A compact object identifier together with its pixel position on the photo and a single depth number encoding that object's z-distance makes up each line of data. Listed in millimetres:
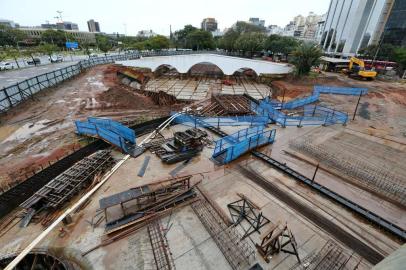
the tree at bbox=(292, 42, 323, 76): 30030
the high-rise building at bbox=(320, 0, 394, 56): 57141
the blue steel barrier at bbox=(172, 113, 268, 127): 14953
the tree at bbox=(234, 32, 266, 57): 42906
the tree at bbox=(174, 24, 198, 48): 75962
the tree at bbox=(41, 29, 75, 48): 75812
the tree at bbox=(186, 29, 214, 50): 61094
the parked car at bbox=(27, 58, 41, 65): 45031
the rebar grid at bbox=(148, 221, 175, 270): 5832
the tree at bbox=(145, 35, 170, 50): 61966
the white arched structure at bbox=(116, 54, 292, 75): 33406
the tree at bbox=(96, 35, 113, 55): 66000
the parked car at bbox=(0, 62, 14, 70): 38969
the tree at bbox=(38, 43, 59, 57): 48281
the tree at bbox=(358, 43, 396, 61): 46469
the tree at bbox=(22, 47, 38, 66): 50112
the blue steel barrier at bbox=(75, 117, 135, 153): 11624
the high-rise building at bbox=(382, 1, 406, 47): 54000
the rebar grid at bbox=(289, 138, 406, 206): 8945
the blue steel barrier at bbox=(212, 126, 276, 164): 10612
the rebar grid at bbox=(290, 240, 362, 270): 5859
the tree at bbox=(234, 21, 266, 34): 78162
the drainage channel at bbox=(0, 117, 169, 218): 7543
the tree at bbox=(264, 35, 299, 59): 44875
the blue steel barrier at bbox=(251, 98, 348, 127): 15552
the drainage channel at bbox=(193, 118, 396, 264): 6419
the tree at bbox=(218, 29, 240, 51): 56656
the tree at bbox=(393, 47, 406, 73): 34000
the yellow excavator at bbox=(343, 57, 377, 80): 30938
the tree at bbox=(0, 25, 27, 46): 63250
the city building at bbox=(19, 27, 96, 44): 107200
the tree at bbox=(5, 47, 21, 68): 49456
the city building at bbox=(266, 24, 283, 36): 187750
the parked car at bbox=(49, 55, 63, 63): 50156
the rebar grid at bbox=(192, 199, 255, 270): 6016
